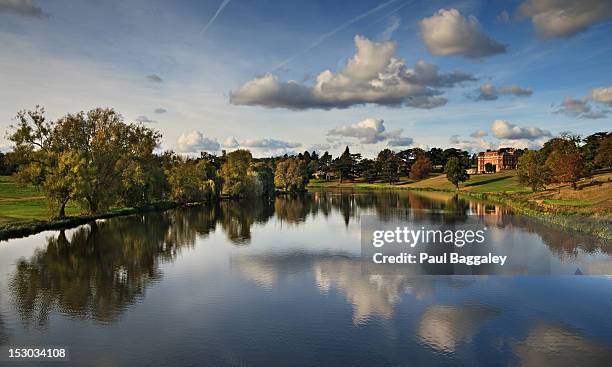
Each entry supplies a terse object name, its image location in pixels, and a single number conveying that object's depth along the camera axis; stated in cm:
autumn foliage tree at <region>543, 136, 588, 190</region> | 7962
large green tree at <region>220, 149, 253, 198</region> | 9838
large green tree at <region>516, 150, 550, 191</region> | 9056
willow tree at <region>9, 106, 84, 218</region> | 5038
